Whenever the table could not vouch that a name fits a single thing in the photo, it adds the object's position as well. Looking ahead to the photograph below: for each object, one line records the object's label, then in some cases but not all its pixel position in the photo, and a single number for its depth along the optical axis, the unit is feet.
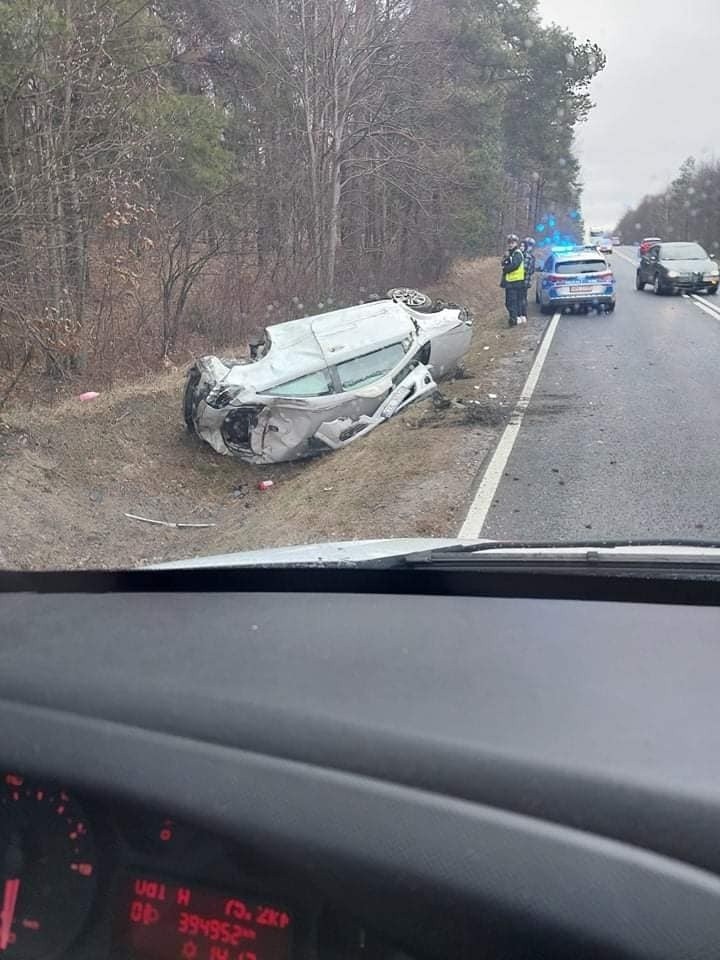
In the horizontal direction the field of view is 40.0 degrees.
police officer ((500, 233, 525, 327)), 71.31
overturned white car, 38.83
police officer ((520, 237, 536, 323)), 75.67
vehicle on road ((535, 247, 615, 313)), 81.97
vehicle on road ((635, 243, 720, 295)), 94.43
